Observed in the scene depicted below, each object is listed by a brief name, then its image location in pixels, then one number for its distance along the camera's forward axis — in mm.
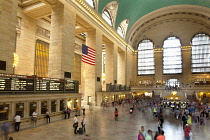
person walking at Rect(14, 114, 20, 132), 9253
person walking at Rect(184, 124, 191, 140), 7289
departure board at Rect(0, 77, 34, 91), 9393
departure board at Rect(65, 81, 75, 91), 15067
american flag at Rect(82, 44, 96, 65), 18934
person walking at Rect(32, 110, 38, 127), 10506
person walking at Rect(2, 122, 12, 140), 7520
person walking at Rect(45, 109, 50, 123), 11680
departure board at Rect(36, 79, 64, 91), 11875
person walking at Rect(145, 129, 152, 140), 5773
